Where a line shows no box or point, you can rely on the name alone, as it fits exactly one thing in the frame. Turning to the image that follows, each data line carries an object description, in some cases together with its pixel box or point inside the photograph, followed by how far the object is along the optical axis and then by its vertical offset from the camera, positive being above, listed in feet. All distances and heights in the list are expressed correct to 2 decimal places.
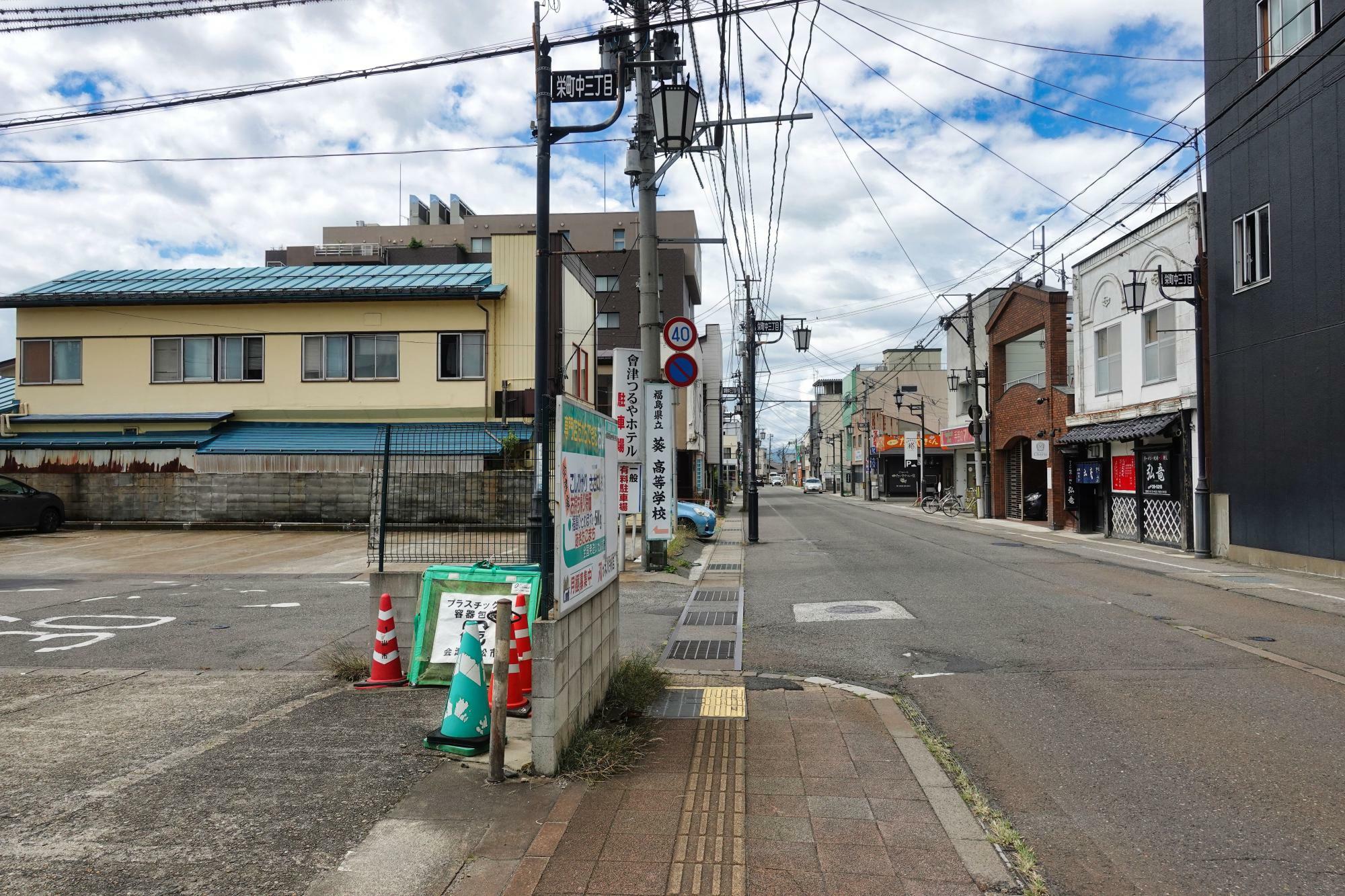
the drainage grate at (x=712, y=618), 35.91 -5.85
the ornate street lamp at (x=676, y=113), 38.78 +15.58
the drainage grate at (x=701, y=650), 29.23 -5.84
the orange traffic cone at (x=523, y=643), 18.34 -3.49
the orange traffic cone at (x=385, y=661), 23.29 -4.78
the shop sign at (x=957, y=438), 134.92 +5.34
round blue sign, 46.29 +5.33
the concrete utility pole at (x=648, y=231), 45.62 +12.53
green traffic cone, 17.61 -4.67
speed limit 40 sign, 45.65 +7.08
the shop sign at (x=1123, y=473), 76.84 -0.14
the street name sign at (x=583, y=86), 21.25 +9.11
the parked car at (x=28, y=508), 72.43 -2.57
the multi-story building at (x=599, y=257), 151.12 +40.20
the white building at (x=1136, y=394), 66.90 +6.46
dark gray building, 48.55 +11.10
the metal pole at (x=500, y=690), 16.02 -3.81
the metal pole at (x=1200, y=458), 61.46 +0.87
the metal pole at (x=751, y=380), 90.59 +10.56
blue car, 79.77 -4.06
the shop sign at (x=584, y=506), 17.24 -0.67
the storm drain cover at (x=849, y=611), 36.11 -5.66
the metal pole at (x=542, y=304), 19.74 +3.71
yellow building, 90.17 +11.93
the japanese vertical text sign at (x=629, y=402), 47.93 +3.81
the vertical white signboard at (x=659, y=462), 48.24 +0.65
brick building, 97.76 +8.84
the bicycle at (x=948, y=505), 134.10 -4.97
